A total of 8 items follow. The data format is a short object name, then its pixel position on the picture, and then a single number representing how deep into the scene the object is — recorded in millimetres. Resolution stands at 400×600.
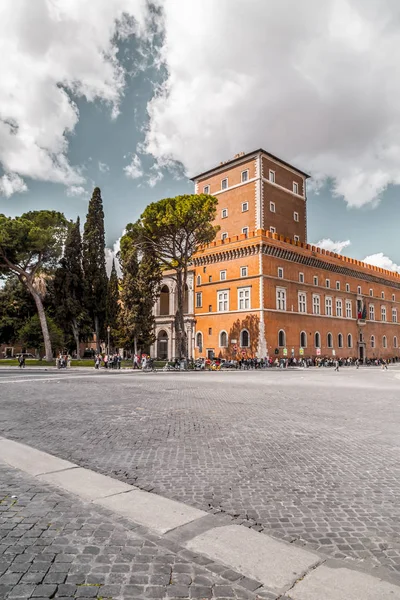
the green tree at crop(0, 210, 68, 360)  36772
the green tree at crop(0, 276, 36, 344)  48844
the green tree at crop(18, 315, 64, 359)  41594
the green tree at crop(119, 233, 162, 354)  38438
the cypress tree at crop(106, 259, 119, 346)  44528
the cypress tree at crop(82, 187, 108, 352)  43219
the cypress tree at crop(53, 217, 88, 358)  41812
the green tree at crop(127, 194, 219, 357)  35094
